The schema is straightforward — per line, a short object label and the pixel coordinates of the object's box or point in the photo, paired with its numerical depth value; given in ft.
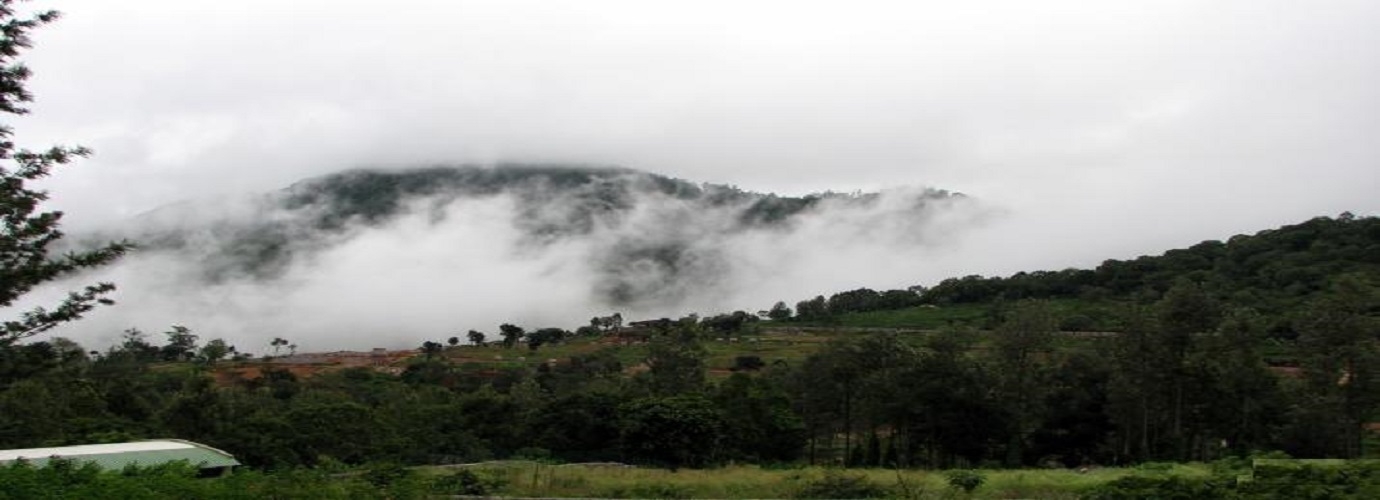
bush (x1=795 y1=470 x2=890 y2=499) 68.69
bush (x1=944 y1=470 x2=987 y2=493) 64.89
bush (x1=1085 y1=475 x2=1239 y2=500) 55.42
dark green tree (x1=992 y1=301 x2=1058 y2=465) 123.95
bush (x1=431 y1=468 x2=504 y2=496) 65.92
